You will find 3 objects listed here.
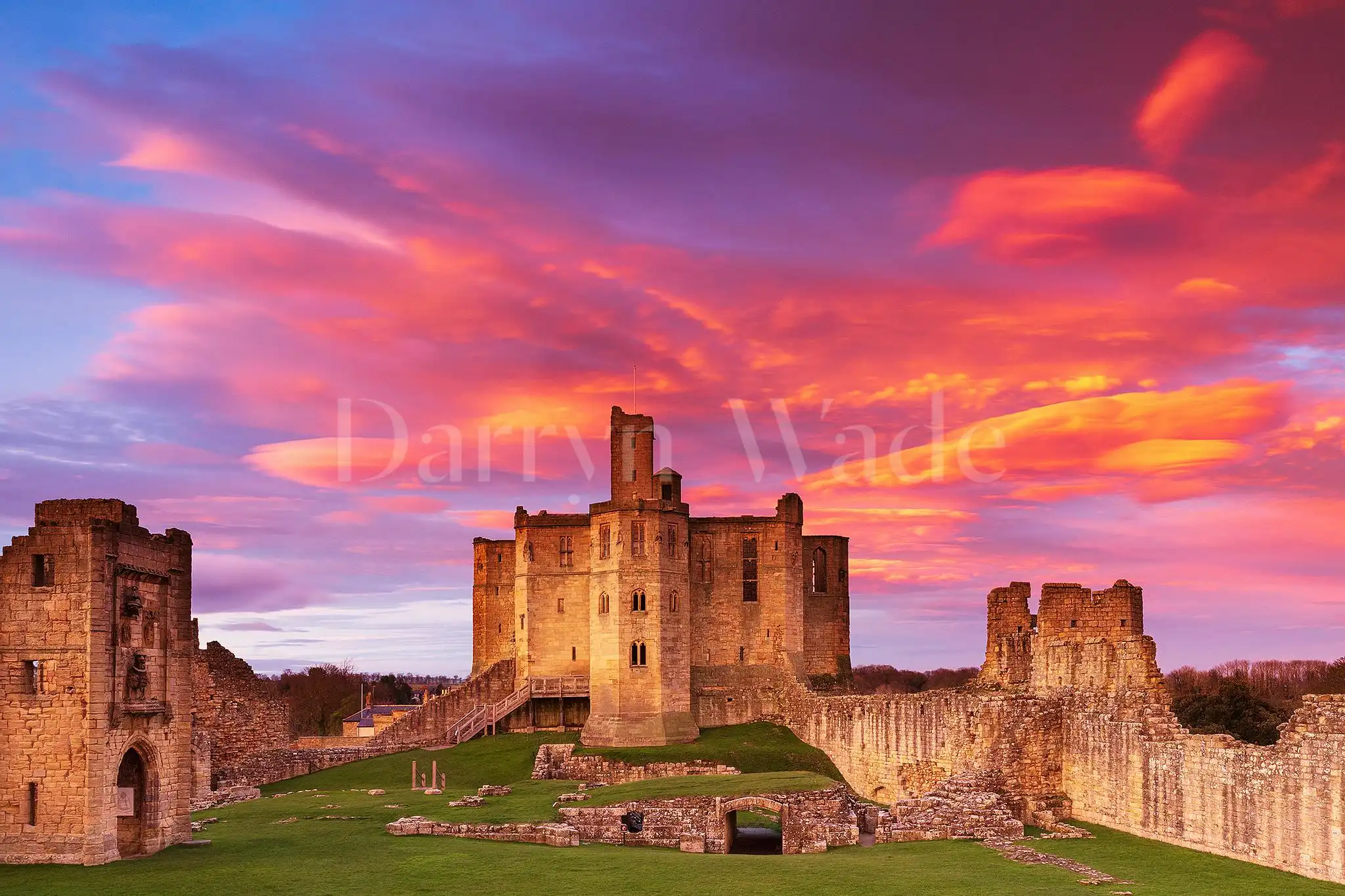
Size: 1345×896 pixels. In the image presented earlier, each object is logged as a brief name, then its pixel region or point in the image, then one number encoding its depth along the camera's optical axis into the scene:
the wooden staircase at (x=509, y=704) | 69.44
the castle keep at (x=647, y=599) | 67.00
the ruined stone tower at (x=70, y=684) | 30.00
